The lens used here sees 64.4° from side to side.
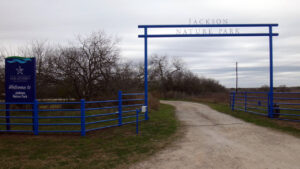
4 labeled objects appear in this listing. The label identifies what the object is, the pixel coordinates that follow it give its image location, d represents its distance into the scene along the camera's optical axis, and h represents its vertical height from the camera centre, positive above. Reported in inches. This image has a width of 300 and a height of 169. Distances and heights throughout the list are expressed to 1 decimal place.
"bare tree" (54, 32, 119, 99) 720.3 +47.1
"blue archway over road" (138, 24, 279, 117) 481.9 +99.6
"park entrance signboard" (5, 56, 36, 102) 369.1 +3.0
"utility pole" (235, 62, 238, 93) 1927.9 +80.0
